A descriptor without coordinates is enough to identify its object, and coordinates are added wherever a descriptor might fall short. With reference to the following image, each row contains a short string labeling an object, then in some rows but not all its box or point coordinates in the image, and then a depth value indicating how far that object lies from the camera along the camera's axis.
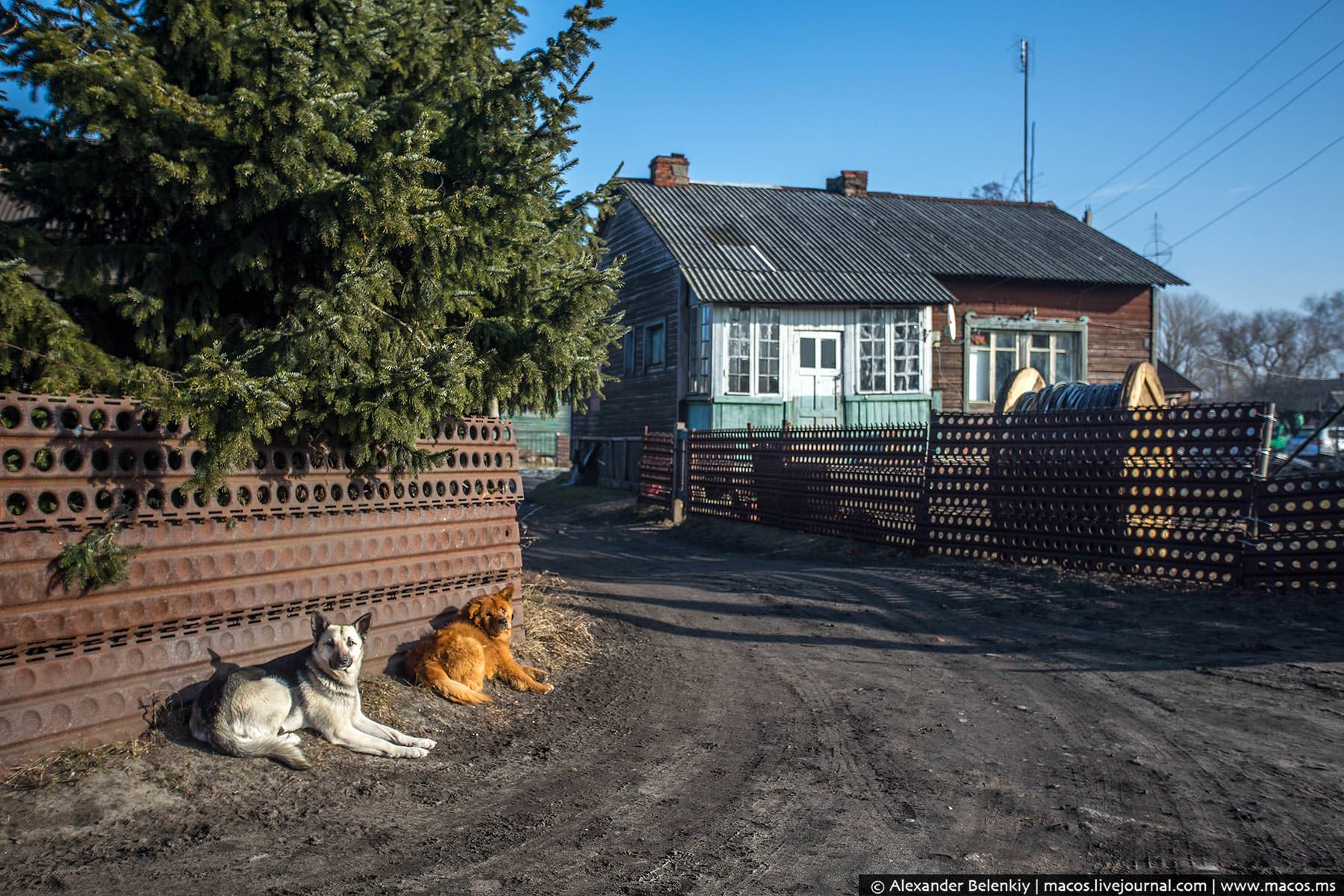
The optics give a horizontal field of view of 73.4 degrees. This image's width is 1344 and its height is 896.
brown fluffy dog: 5.84
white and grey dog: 4.57
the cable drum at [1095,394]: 12.92
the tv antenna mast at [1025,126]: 43.40
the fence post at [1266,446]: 8.95
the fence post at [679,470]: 19.28
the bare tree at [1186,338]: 78.88
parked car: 22.39
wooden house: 22.44
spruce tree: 5.23
